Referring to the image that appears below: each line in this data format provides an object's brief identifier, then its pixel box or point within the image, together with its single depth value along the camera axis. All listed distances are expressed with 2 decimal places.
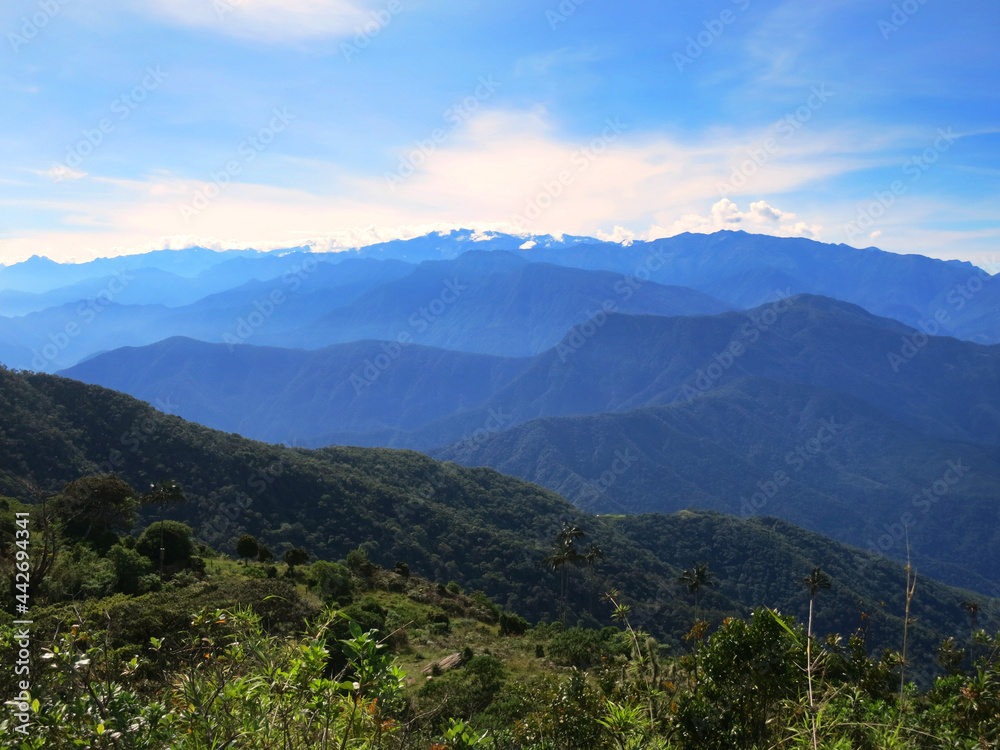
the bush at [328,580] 39.80
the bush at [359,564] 51.06
